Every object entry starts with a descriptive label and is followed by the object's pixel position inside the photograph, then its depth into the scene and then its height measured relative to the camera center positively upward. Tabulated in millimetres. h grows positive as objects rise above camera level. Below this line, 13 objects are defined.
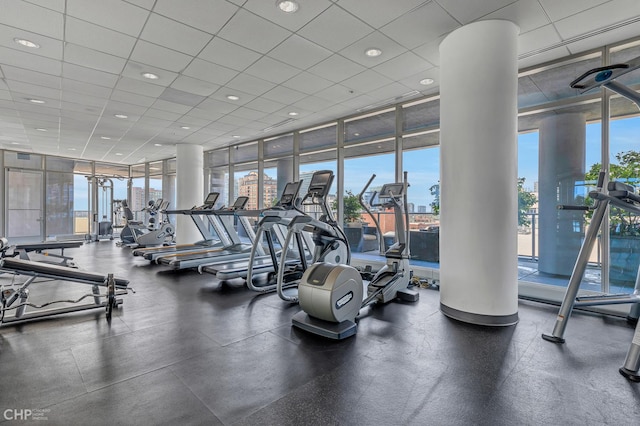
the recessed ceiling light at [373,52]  3826 +1977
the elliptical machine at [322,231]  3767 -242
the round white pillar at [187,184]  9219 +824
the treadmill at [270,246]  4148 -551
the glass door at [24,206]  10453 +216
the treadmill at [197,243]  6574 -726
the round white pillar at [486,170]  3326 +453
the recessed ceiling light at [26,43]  3561 +1937
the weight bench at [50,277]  3205 -809
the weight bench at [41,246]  4355 -486
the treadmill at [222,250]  6039 -820
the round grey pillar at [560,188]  4109 +329
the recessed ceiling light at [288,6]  2938 +1952
